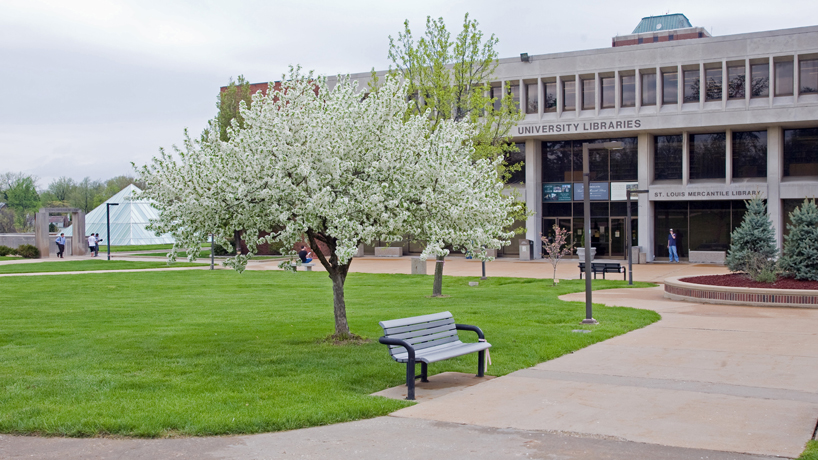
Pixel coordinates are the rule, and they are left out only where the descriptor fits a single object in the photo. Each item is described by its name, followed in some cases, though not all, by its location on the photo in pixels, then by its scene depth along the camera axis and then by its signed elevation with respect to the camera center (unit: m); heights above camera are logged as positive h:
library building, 35.97 +5.11
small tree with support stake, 24.38 -0.38
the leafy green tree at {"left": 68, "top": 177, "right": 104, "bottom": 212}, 100.12 +5.82
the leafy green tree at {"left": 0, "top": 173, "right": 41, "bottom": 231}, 95.95 +4.97
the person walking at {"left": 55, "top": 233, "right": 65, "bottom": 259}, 45.41 -0.40
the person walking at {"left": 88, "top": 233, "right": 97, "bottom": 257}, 46.22 -0.24
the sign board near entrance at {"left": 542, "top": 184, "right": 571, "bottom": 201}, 42.00 +2.37
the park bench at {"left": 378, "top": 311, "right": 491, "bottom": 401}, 8.52 -1.26
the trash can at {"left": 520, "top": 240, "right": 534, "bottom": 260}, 41.31 -0.75
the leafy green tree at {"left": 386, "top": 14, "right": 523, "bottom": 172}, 21.06 +4.45
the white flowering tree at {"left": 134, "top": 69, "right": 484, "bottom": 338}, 10.13 +0.83
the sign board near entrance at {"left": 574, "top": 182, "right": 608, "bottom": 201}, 40.97 +2.35
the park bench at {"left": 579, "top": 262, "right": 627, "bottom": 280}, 27.38 -1.17
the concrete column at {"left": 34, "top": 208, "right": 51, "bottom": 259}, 45.38 +0.32
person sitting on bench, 37.19 -0.90
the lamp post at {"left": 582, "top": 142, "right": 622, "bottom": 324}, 14.16 +0.19
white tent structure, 65.06 +1.27
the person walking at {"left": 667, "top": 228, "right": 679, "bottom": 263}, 37.84 -0.58
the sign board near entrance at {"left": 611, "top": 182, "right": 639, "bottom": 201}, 40.25 +2.31
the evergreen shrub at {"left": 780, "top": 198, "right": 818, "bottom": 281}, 18.23 -0.33
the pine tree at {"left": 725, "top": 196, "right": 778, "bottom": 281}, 19.25 -0.29
